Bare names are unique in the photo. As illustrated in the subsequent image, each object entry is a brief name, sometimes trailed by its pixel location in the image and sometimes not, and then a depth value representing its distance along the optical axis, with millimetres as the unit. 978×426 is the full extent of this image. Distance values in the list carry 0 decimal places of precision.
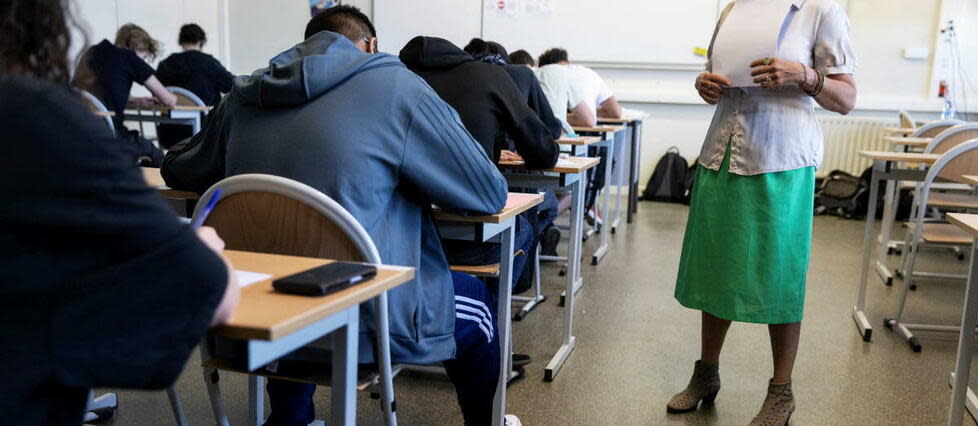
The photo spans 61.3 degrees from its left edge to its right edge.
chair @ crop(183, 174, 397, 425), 1254
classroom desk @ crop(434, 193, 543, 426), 1793
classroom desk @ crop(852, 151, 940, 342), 3059
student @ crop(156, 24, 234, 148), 6129
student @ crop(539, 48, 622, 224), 4688
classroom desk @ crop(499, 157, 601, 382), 2639
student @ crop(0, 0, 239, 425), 703
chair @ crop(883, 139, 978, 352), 2775
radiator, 6781
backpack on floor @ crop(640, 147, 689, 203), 6984
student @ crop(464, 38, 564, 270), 3281
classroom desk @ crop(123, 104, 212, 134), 5453
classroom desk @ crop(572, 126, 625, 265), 4445
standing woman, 1982
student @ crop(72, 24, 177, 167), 5078
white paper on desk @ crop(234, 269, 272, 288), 1002
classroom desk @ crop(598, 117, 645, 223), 5496
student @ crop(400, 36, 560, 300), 2482
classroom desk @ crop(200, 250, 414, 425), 845
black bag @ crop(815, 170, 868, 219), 6324
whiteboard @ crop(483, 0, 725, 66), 6984
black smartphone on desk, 947
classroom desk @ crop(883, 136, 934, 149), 4066
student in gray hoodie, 1446
